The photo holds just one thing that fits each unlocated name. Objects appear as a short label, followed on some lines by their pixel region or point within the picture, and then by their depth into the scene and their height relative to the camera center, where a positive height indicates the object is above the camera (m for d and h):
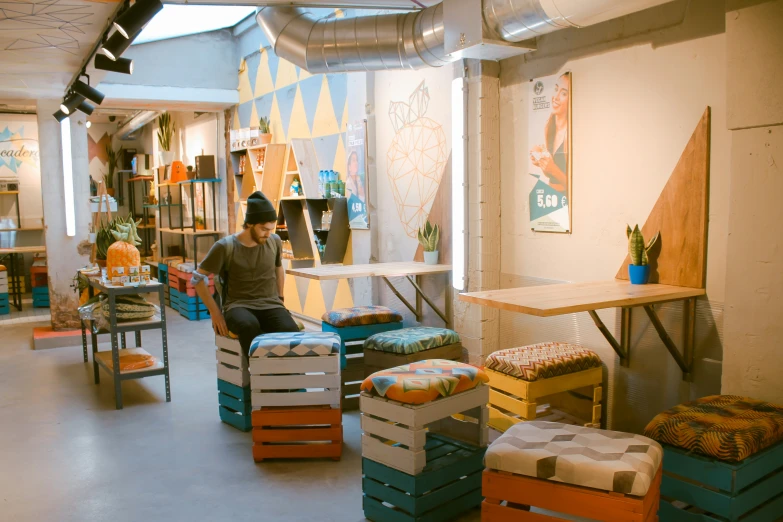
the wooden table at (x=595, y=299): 2.83 -0.39
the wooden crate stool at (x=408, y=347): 4.00 -0.82
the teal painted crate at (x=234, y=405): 4.03 -1.19
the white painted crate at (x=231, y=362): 4.02 -0.91
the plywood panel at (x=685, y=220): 3.14 -0.03
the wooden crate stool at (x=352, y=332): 4.46 -0.80
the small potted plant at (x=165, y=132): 10.84 +1.50
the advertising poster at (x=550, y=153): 3.85 +0.38
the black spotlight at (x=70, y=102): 6.13 +1.16
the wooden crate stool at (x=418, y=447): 2.69 -1.00
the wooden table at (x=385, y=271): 4.39 -0.38
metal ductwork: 3.13 +1.11
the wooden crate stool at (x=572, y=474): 2.10 -0.88
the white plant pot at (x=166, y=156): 10.26 +1.02
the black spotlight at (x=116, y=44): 4.22 +1.18
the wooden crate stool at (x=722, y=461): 2.33 -0.92
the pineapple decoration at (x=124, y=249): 4.82 -0.22
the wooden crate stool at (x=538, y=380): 3.40 -0.89
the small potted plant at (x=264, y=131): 7.36 +1.02
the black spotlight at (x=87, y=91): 5.82 +1.18
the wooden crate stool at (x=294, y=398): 3.55 -0.99
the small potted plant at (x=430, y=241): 4.79 -0.18
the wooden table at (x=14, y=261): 9.09 -0.58
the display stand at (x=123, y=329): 4.58 -0.79
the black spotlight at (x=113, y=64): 4.66 +1.15
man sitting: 4.14 -0.38
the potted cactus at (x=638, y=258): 3.31 -0.23
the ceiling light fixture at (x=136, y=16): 3.73 +1.21
